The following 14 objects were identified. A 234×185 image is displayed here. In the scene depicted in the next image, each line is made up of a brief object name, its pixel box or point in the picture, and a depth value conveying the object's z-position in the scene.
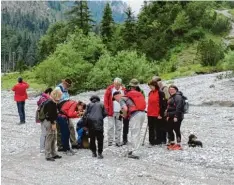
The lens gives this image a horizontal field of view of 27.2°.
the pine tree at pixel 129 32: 69.88
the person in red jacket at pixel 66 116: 15.73
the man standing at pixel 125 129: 16.78
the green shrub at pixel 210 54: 52.28
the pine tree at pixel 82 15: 69.06
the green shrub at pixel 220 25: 78.15
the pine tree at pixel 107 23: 73.00
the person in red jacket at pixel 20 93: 23.91
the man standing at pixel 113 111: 16.36
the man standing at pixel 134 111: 15.02
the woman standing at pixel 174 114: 15.82
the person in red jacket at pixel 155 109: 16.30
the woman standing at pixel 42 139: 16.69
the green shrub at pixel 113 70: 42.47
